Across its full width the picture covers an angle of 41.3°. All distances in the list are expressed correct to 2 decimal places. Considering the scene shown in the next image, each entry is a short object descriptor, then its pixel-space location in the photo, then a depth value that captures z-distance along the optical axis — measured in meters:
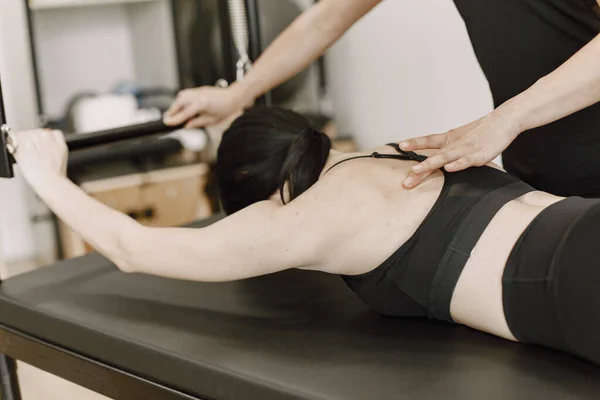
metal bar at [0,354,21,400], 1.81
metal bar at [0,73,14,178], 1.69
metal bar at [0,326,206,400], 1.48
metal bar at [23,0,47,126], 3.31
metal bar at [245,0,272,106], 2.36
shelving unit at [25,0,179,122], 4.01
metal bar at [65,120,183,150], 1.85
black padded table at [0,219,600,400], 1.24
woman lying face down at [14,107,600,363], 1.26
